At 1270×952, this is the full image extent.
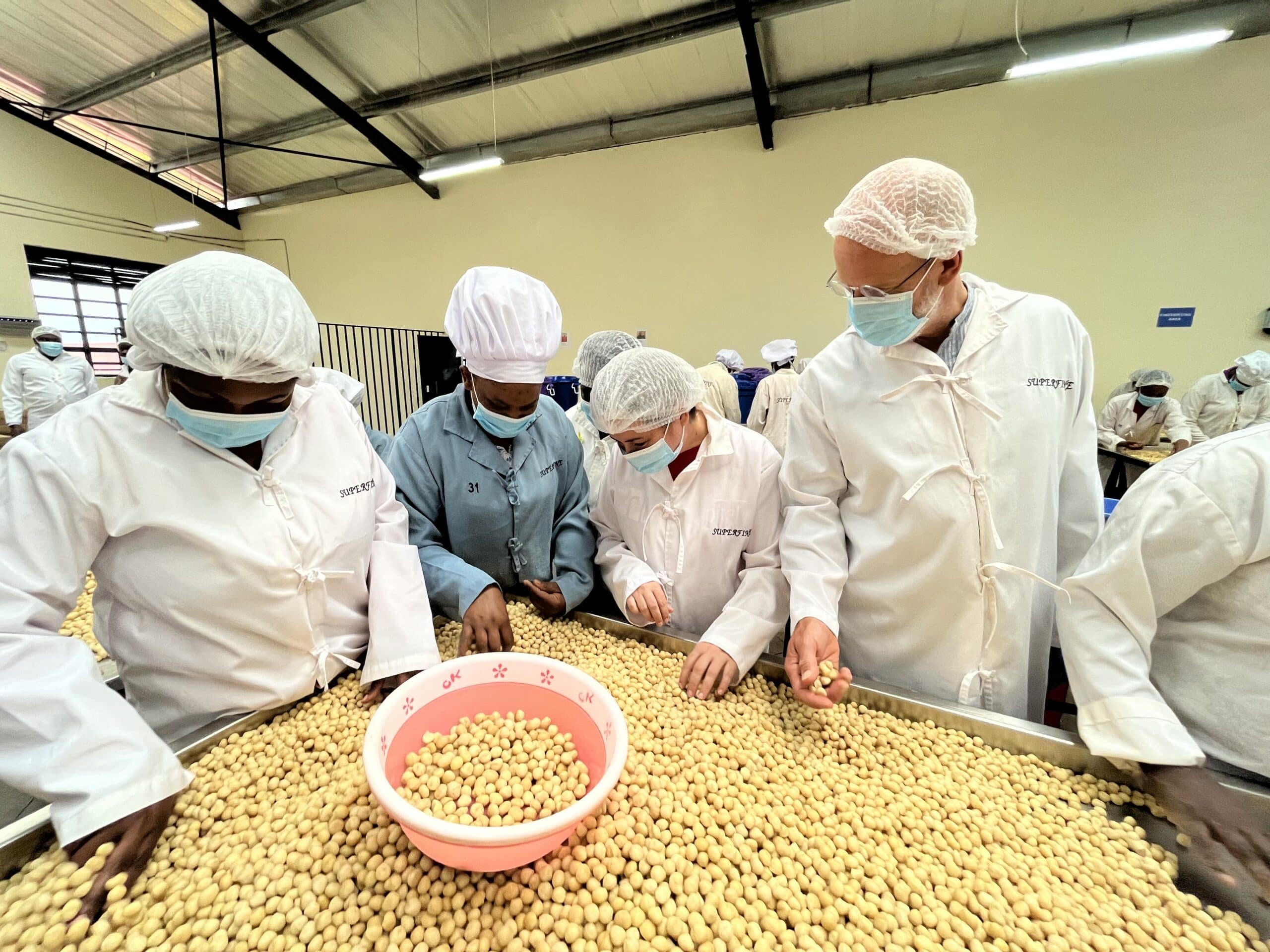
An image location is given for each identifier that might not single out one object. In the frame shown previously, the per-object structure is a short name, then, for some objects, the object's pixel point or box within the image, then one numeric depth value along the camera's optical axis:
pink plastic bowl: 0.61
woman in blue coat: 1.32
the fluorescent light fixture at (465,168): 5.96
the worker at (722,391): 3.63
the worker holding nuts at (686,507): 1.31
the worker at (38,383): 6.12
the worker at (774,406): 4.54
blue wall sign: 5.04
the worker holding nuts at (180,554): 0.71
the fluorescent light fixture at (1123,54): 3.87
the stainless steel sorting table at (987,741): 0.71
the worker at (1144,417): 4.85
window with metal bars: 8.55
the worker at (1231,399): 4.65
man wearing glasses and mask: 1.09
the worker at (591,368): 2.67
